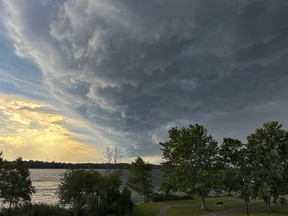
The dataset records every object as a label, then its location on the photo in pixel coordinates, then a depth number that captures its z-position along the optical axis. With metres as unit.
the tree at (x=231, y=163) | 36.93
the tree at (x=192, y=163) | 37.59
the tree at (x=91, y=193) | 29.51
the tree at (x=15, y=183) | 29.47
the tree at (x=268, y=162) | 33.62
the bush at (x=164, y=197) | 49.17
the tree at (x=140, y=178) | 49.34
